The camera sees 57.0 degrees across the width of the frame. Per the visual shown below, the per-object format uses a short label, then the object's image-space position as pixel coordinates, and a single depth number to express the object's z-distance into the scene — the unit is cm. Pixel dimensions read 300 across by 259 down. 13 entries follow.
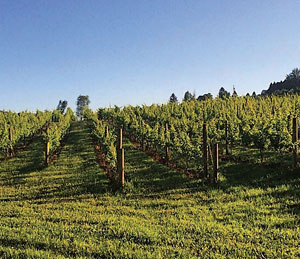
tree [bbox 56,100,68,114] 12047
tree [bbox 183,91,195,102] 9865
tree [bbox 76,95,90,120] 12269
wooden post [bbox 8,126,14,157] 2418
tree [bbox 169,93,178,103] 10202
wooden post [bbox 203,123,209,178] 1343
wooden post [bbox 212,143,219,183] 1253
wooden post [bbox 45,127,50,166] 1964
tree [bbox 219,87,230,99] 9886
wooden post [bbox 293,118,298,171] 1333
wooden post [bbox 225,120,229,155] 1887
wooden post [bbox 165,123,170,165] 1761
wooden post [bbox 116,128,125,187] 1319
